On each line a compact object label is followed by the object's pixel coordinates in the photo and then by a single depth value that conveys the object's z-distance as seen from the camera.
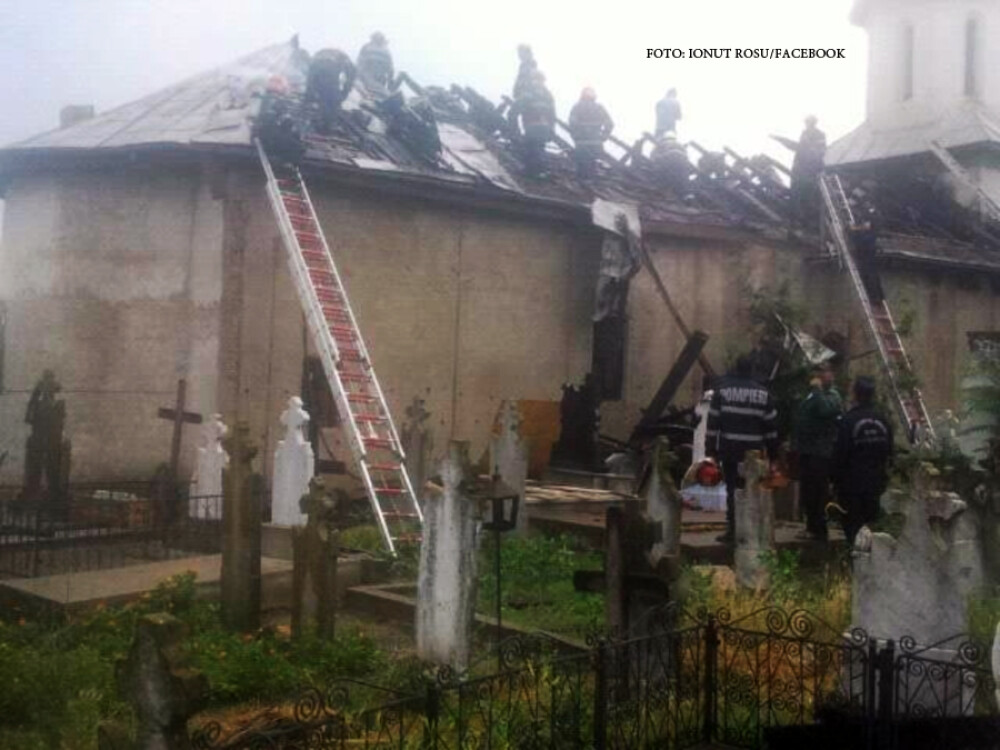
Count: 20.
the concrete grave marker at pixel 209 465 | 12.91
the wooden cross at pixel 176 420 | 13.91
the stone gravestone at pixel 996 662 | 4.60
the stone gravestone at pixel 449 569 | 8.02
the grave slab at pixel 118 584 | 8.84
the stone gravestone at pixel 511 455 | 12.84
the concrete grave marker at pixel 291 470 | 11.75
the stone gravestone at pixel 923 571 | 7.15
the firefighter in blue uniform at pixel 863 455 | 10.44
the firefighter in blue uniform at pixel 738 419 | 11.37
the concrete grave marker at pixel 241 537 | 8.92
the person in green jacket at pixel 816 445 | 11.58
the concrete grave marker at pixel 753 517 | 10.32
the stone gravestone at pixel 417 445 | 13.46
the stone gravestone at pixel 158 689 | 4.72
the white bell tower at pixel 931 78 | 24.62
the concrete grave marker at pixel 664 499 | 8.77
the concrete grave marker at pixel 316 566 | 8.38
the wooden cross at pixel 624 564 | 7.40
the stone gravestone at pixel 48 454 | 12.66
